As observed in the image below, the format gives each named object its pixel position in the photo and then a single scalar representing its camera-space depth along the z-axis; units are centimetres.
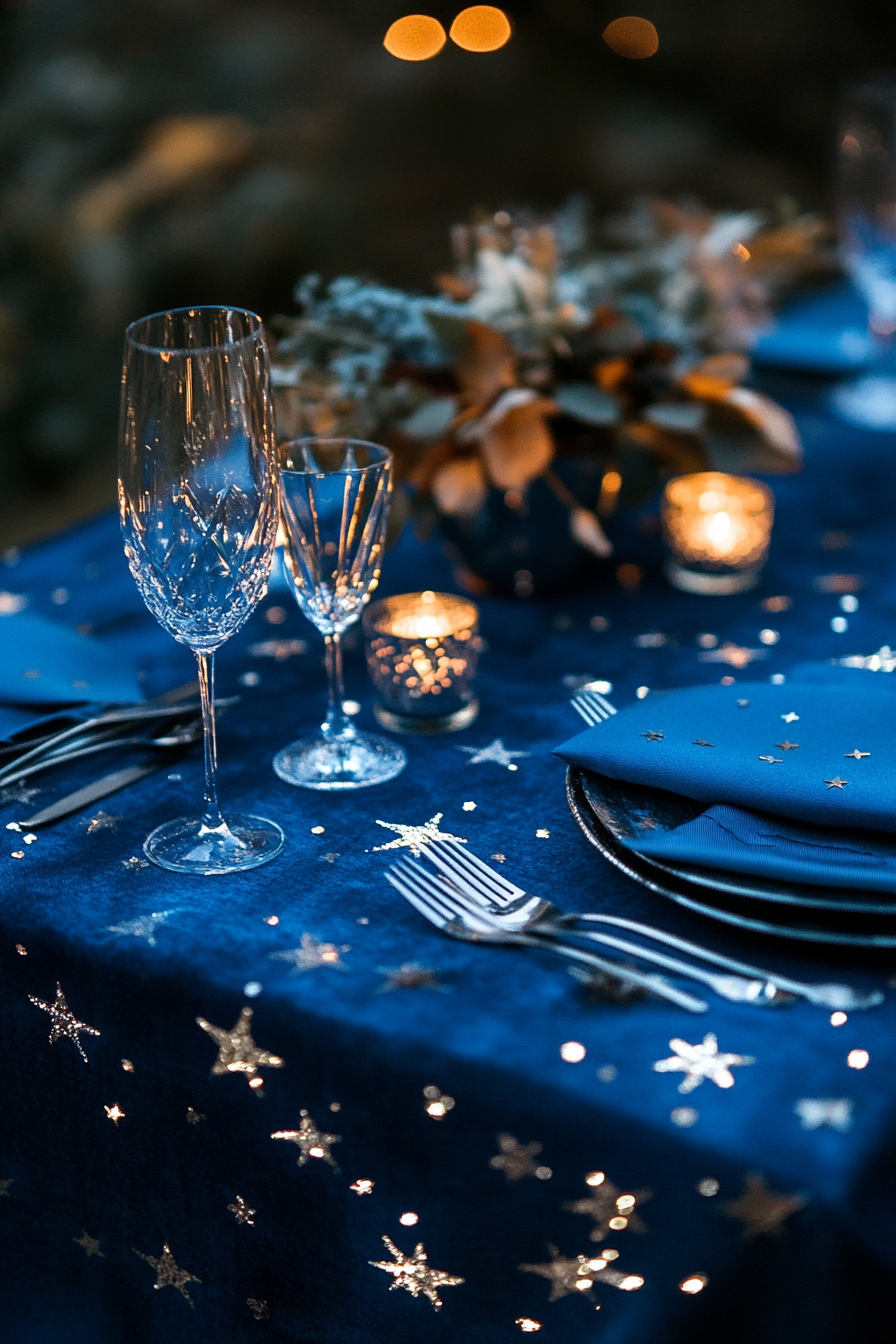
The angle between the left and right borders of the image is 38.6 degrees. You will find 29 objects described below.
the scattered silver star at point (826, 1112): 55
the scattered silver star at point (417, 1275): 63
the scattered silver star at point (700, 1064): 57
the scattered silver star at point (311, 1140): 64
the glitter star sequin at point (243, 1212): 67
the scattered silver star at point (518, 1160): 59
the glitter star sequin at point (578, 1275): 59
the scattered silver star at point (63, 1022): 71
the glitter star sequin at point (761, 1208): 54
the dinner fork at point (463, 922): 62
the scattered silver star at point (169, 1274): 71
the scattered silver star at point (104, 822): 80
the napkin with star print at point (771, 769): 66
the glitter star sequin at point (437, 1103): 60
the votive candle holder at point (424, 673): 89
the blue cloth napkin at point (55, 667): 88
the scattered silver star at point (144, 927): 69
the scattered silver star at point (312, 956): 66
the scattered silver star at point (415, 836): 77
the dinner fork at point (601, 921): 61
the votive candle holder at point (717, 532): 112
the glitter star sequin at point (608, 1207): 58
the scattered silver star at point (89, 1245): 75
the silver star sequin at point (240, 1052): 65
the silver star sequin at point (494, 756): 87
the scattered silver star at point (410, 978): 64
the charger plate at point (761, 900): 63
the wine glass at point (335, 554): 82
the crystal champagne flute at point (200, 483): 69
